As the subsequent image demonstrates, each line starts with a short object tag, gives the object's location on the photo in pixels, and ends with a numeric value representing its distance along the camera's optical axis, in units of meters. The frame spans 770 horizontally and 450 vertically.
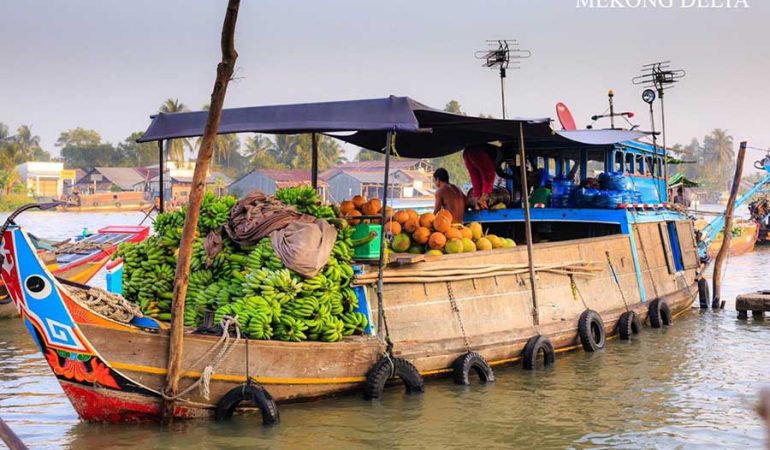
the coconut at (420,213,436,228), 10.06
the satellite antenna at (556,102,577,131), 14.32
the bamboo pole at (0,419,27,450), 3.64
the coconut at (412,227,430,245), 9.87
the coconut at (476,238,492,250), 10.18
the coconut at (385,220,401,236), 9.89
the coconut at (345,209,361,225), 9.12
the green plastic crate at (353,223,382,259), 8.64
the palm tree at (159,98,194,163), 76.75
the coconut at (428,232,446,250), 9.80
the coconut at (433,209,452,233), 9.95
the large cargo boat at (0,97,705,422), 7.05
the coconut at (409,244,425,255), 9.93
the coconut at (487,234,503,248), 10.50
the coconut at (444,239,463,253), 9.80
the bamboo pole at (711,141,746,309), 16.61
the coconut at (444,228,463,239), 9.93
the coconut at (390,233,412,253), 9.91
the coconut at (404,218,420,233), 10.02
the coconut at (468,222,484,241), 10.45
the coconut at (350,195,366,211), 9.73
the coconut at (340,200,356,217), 9.48
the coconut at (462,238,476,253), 9.91
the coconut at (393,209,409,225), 10.12
